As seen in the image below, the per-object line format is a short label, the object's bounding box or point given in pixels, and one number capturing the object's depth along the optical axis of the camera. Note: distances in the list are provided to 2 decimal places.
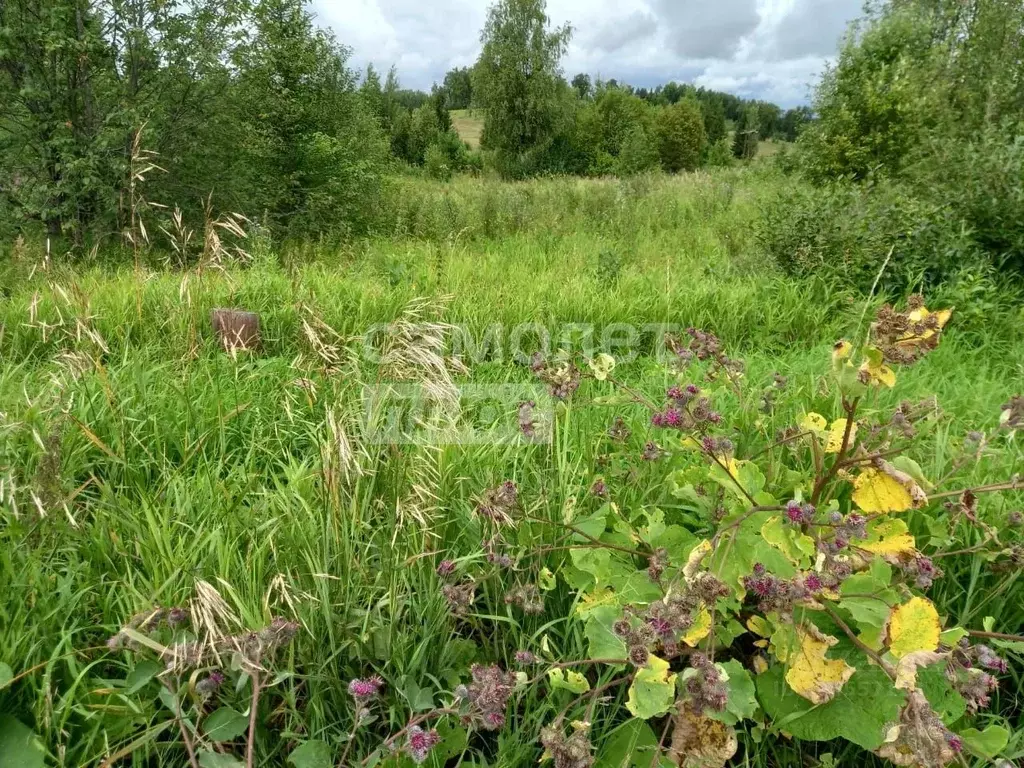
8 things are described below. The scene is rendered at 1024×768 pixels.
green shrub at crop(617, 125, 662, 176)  30.56
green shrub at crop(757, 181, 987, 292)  4.86
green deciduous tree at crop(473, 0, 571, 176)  33.12
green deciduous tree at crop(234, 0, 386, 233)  9.28
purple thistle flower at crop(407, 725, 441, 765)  1.08
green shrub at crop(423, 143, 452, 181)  25.06
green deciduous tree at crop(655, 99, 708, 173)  52.06
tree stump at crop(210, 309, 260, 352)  3.44
